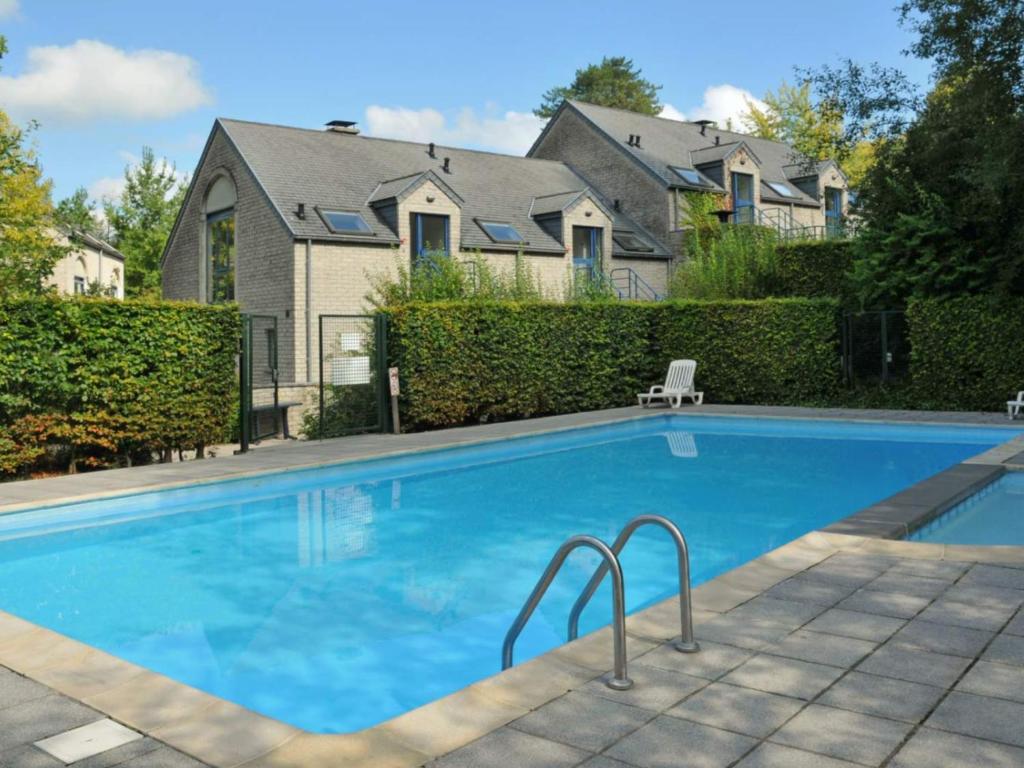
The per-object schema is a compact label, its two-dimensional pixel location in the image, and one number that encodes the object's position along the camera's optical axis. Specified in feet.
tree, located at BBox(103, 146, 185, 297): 124.98
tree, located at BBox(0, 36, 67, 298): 55.52
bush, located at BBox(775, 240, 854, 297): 70.97
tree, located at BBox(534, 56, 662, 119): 194.49
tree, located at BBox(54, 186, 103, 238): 82.53
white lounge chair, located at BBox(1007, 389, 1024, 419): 51.80
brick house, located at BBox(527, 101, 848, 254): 97.50
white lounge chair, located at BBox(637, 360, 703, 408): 64.95
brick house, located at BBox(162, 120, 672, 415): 72.59
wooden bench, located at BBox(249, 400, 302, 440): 52.12
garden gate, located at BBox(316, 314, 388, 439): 52.24
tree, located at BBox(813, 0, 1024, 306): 51.67
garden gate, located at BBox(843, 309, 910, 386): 64.13
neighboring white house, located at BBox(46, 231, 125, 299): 109.09
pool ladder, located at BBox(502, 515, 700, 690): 12.69
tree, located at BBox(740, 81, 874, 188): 143.23
